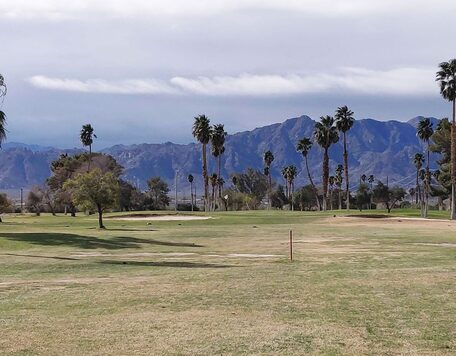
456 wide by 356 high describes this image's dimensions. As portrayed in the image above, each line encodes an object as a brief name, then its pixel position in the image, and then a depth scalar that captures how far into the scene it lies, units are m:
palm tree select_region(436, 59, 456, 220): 81.82
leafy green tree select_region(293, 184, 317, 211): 174.88
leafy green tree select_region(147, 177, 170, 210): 186.75
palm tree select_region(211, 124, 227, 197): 128.88
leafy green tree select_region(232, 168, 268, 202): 191.62
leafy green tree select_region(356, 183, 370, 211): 165.38
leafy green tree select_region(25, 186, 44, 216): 140.75
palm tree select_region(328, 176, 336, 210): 179.25
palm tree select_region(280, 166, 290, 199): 171.25
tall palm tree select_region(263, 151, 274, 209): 179.75
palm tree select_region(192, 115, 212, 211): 120.94
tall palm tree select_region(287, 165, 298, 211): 167.19
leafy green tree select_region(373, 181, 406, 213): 169.88
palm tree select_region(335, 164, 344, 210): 197.77
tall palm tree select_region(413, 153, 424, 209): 151.68
